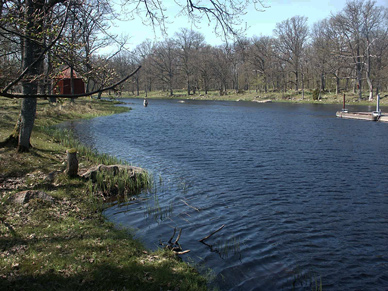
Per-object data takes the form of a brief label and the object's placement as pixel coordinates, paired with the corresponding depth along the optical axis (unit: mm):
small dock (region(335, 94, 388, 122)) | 35625
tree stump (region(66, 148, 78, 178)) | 10992
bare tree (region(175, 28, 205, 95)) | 95312
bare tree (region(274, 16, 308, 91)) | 73375
